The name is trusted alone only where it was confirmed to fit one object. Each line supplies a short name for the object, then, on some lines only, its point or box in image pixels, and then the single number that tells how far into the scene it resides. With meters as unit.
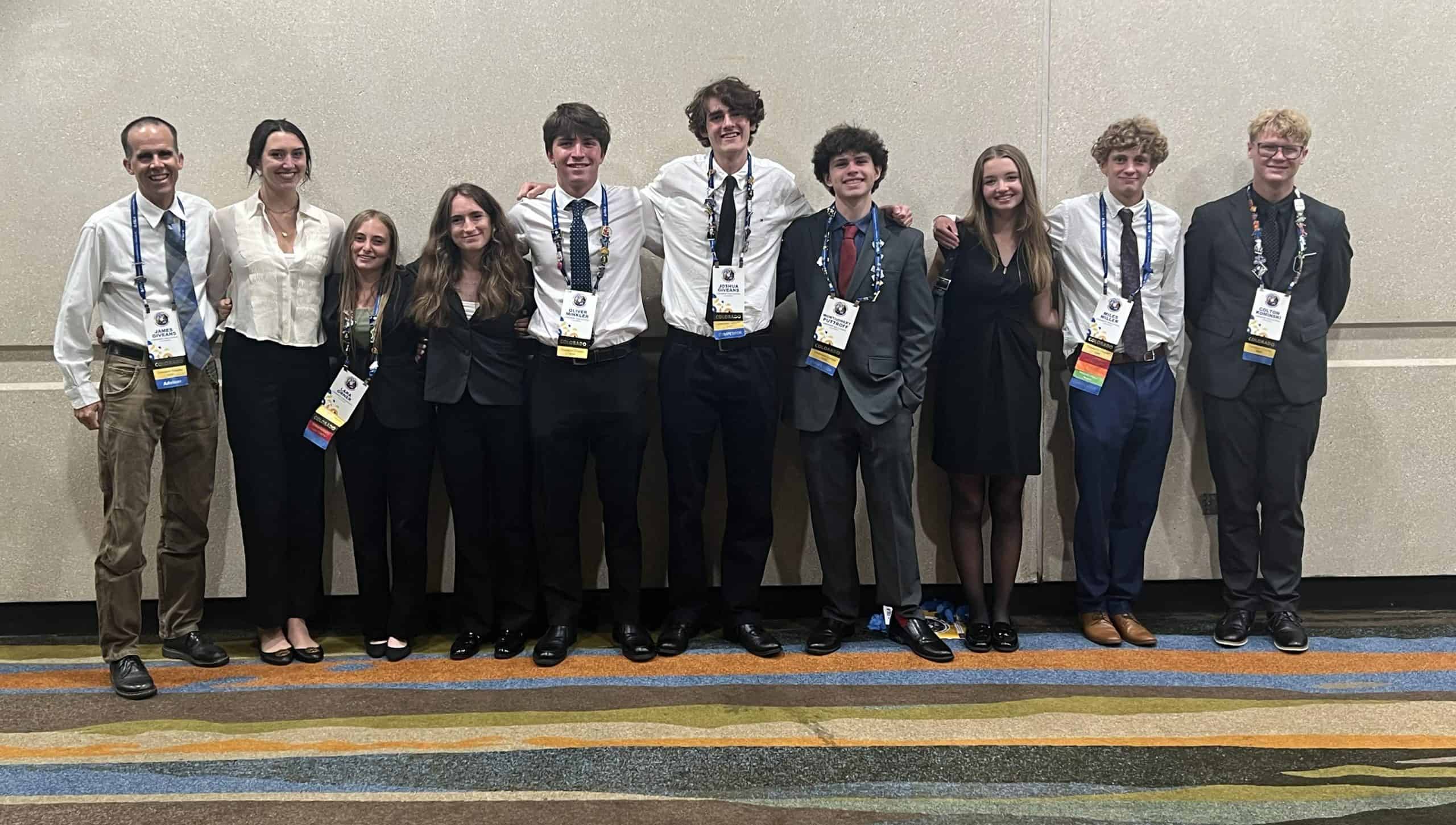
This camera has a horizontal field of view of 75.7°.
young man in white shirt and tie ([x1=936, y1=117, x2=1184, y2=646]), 3.30
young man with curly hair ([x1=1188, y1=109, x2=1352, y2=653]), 3.31
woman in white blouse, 3.15
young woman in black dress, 3.23
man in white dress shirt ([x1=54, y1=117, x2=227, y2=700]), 3.03
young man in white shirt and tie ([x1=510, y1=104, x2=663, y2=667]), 3.12
